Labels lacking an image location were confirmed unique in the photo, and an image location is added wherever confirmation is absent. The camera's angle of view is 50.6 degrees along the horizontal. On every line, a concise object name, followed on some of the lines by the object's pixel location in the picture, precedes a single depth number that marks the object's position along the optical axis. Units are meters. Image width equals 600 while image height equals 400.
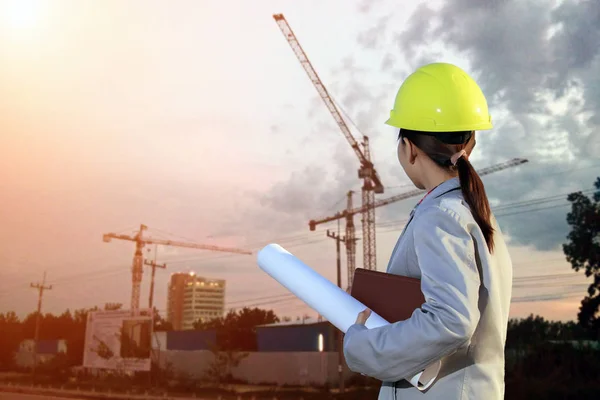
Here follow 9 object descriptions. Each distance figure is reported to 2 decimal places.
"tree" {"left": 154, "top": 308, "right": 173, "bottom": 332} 68.38
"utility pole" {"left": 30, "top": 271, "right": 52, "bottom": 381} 52.34
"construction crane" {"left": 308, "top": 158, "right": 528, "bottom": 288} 65.56
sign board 38.81
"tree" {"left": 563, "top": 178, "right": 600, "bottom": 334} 31.94
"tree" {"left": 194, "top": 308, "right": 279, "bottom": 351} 45.88
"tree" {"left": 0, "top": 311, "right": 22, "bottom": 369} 61.81
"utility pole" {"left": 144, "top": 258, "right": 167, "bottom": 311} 63.72
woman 1.63
